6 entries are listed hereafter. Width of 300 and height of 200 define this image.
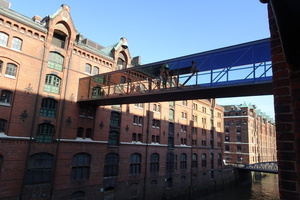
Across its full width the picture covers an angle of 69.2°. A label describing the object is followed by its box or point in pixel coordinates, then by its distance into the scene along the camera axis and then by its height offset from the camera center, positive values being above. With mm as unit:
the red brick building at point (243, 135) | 59781 +3265
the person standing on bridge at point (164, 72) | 16391 +5218
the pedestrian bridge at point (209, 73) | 12602 +4741
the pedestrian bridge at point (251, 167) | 42856 -4217
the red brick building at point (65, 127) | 17484 +995
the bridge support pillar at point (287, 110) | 2018 +400
